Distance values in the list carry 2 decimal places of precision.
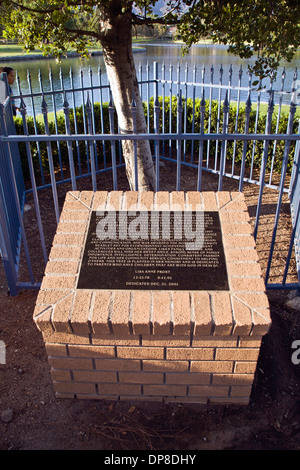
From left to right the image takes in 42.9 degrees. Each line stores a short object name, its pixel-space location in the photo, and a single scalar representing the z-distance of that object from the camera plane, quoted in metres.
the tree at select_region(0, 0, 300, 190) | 3.40
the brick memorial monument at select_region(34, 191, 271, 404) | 2.29
